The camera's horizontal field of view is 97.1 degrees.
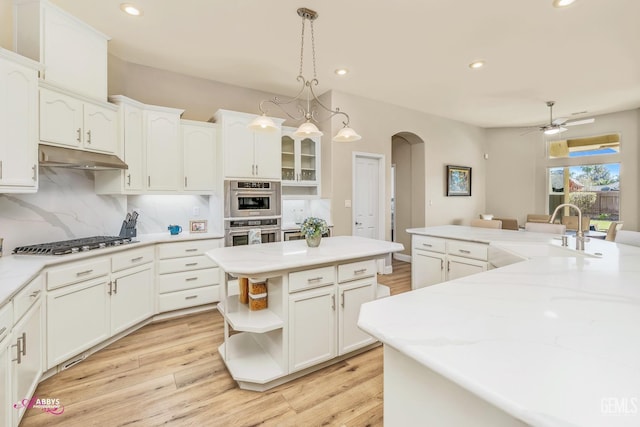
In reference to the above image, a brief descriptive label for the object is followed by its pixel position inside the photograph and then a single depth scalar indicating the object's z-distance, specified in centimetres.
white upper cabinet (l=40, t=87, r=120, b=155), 228
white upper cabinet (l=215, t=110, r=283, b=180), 360
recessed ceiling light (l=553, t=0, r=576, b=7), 239
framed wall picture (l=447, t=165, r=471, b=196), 608
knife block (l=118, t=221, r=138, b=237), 311
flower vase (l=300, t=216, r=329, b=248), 245
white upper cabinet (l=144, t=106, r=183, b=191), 325
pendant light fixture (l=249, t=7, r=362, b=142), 235
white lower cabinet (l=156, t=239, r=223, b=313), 318
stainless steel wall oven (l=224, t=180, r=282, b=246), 354
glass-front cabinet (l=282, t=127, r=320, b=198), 422
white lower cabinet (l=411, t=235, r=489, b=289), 290
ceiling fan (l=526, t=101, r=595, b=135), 455
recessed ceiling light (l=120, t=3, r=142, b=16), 246
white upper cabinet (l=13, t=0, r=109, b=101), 237
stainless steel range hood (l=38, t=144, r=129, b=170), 221
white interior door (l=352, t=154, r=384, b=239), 486
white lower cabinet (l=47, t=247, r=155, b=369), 214
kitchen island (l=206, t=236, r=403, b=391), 199
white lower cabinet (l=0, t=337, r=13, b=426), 141
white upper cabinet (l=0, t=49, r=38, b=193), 196
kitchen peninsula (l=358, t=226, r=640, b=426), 56
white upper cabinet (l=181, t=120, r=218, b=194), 351
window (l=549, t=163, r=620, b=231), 560
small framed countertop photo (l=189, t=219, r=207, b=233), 362
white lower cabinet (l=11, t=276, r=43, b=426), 158
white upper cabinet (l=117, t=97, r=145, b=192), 302
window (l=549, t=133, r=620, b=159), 558
